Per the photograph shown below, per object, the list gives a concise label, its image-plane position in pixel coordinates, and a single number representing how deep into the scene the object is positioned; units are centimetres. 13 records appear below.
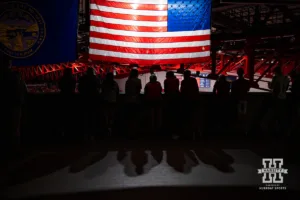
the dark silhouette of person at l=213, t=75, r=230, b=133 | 618
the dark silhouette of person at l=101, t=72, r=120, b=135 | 591
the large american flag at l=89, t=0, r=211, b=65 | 546
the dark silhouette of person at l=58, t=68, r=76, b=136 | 564
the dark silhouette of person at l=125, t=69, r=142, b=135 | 577
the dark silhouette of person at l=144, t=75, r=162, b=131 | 601
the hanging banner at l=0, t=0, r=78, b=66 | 528
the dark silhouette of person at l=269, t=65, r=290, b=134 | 607
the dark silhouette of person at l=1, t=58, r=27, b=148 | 457
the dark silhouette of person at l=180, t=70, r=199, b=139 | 577
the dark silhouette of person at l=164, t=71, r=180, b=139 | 599
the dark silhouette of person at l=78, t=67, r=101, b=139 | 566
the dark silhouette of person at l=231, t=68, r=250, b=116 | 616
